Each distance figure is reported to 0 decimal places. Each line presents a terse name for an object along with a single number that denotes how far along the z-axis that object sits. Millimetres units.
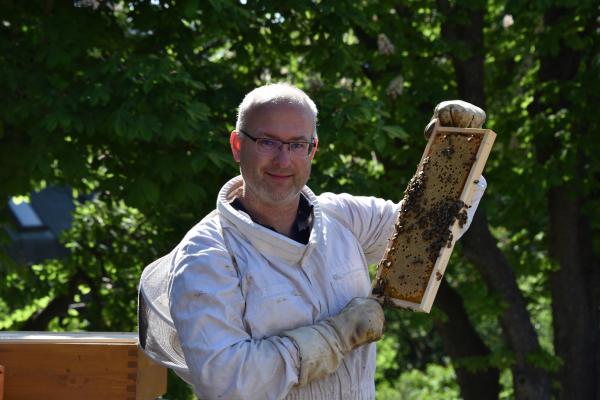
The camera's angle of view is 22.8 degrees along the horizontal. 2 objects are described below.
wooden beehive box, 6090
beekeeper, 4564
